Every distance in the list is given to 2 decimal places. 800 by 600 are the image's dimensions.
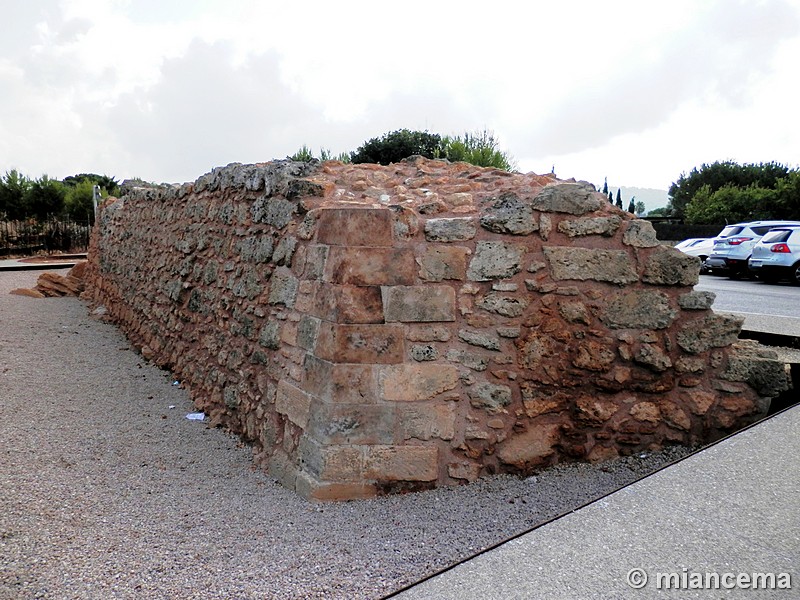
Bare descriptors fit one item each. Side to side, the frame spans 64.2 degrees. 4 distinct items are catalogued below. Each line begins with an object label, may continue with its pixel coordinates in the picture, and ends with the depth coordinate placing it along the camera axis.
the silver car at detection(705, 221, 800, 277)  15.25
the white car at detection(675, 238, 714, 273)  18.98
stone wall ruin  3.79
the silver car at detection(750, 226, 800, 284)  13.41
